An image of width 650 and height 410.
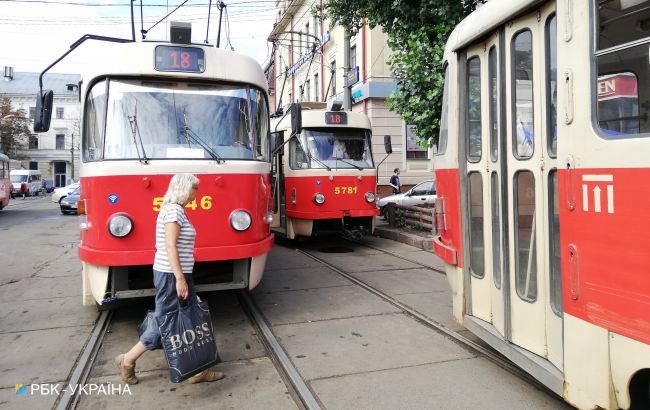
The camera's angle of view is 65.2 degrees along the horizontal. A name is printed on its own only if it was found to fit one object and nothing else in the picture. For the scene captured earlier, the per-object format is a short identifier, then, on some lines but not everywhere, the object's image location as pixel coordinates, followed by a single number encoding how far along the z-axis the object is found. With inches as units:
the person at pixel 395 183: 776.3
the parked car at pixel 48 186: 2220.1
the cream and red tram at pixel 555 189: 97.7
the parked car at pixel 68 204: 961.5
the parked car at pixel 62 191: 1109.0
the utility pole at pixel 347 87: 633.6
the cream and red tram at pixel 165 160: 193.2
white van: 1782.7
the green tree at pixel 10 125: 2003.0
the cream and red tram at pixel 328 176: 412.2
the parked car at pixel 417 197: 658.8
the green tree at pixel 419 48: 370.0
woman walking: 149.2
